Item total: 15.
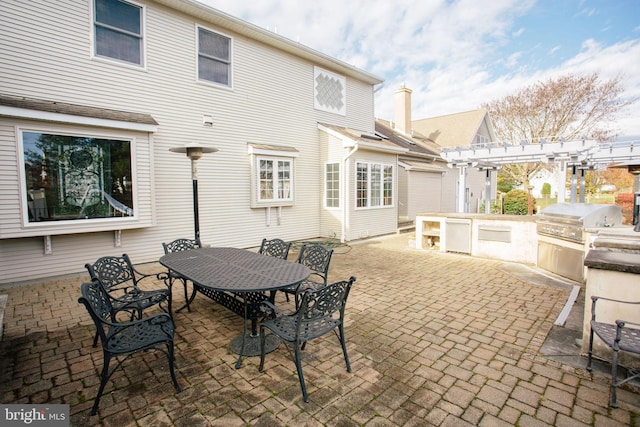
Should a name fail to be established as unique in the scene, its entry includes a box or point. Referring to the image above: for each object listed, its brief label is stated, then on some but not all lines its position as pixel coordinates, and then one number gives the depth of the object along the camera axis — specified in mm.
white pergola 9023
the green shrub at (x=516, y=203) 17531
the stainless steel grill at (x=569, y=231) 5516
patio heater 5883
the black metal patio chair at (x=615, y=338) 2342
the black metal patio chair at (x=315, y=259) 4188
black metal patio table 3113
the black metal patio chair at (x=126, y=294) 3447
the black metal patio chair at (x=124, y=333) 2377
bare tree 18891
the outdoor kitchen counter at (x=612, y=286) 2812
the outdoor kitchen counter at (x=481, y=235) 7121
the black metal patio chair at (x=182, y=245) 5226
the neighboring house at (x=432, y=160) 14164
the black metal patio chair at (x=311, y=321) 2582
